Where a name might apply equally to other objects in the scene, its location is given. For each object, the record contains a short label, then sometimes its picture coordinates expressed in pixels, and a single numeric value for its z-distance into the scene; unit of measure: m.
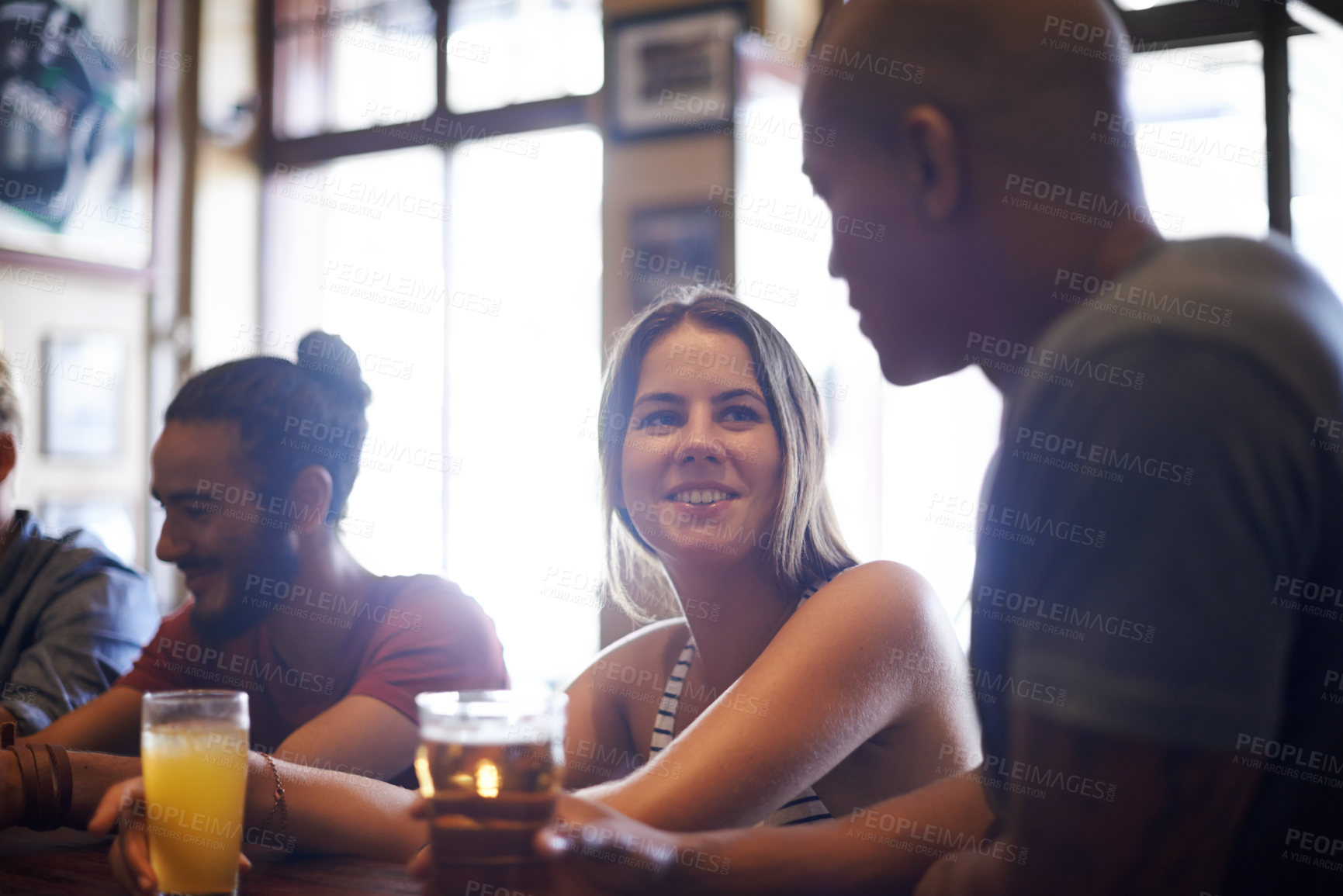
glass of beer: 0.76
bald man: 0.62
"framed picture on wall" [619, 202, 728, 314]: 3.75
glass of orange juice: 0.99
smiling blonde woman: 1.16
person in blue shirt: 1.83
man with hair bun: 1.65
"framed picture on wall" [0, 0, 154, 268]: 4.36
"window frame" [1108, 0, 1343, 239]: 3.05
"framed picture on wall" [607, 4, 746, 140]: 3.69
